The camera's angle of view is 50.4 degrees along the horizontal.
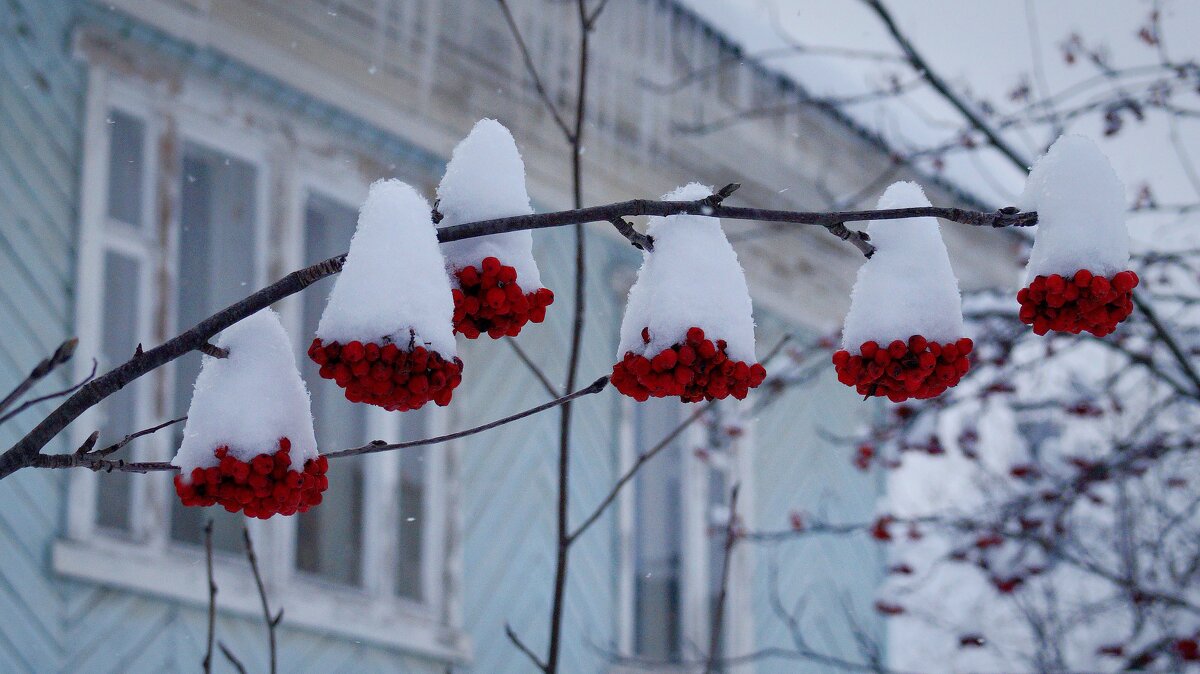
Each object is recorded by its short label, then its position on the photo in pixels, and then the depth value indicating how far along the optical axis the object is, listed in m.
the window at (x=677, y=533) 6.95
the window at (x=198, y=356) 4.64
